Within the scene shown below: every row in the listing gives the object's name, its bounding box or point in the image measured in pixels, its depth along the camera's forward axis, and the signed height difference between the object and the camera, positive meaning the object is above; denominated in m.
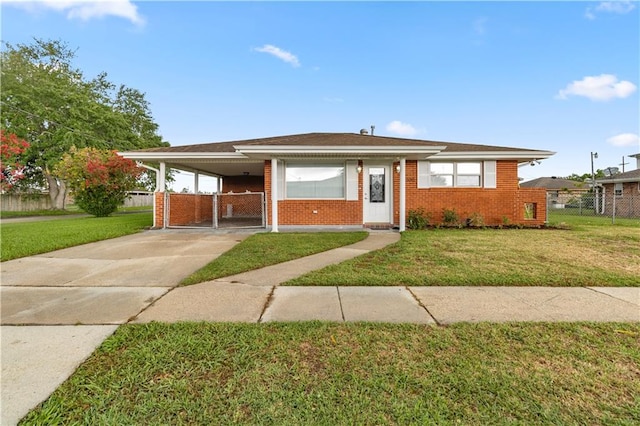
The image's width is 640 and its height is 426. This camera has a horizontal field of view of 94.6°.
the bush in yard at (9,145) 11.11 +2.51
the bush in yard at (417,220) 10.25 -0.43
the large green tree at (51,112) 20.84 +7.26
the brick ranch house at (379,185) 10.44 +0.82
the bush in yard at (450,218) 10.39 -0.37
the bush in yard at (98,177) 15.61 +1.67
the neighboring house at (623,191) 18.66 +1.16
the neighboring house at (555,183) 33.21 +2.82
